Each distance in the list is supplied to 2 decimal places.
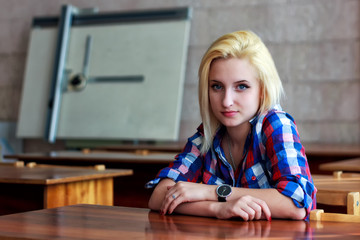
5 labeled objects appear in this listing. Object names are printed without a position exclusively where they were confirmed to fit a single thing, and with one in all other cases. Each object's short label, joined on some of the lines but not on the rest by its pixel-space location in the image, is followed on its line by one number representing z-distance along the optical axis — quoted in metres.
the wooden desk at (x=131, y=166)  3.33
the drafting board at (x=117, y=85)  5.04
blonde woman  1.43
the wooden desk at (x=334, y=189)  1.76
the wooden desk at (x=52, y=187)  2.41
